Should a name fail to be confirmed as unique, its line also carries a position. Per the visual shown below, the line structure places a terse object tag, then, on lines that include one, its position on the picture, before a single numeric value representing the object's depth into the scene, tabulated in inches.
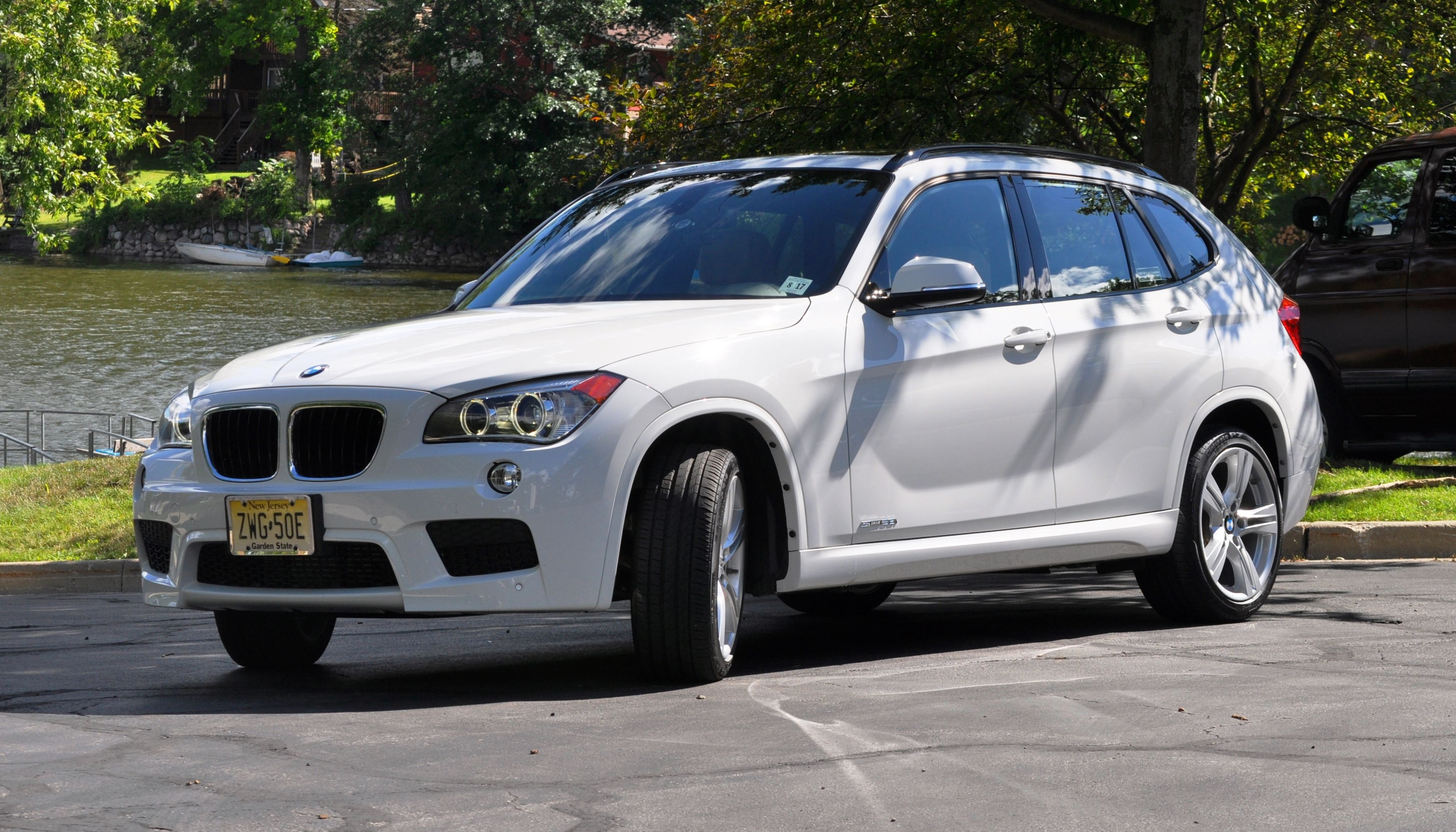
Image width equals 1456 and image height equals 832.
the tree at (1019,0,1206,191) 479.8
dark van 456.8
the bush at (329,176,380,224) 2844.5
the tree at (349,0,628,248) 2369.6
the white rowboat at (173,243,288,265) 2844.5
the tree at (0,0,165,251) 1314.0
